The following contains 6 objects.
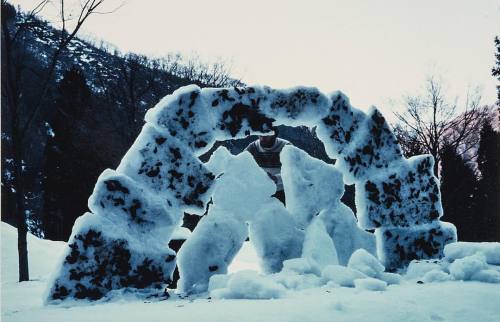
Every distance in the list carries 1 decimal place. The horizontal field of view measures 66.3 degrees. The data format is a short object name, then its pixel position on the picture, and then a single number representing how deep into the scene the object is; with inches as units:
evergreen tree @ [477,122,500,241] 606.5
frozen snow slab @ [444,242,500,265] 112.9
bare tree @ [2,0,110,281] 270.4
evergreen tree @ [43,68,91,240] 649.6
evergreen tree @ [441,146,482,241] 590.2
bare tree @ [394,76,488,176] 640.4
